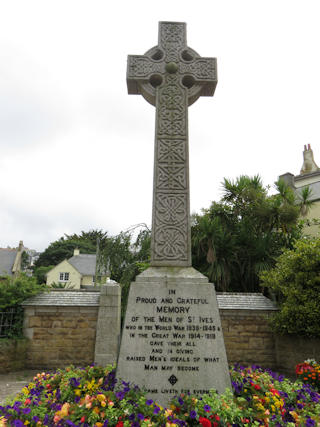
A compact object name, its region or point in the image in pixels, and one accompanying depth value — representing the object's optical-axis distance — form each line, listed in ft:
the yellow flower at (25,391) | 10.08
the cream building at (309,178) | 71.67
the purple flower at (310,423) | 7.73
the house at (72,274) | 113.19
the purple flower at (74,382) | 9.73
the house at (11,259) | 100.58
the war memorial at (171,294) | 9.75
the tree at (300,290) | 22.67
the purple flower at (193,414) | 7.71
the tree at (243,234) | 38.50
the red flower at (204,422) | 7.29
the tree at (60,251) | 153.02
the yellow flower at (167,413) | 7.79
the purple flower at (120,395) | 8.52
